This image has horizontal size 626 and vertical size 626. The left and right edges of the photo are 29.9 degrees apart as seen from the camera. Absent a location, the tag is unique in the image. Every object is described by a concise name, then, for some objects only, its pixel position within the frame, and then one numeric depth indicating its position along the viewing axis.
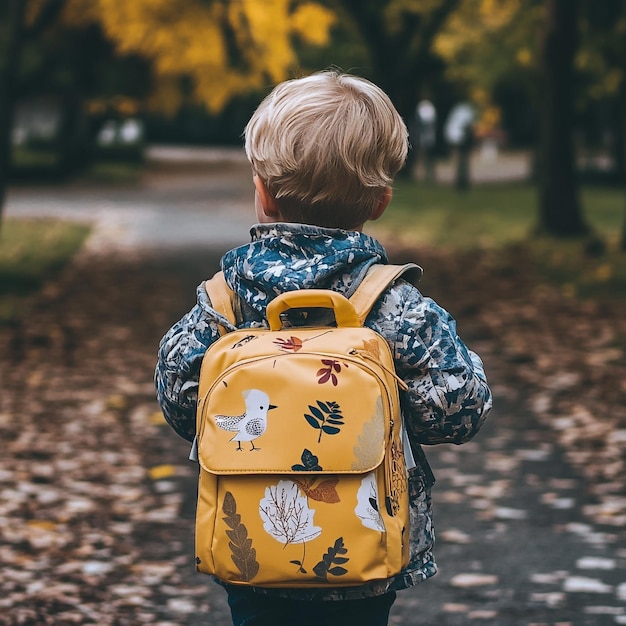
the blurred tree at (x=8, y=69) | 12.71
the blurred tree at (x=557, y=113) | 17.00
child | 2.17
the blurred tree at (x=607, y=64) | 18.34
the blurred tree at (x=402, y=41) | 27.48
